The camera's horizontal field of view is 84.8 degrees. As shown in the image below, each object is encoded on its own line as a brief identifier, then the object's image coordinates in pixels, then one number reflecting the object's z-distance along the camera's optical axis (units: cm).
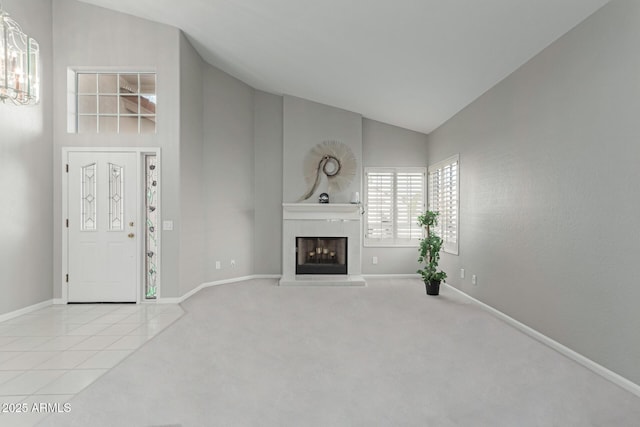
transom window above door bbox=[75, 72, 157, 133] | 476
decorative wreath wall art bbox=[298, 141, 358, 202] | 629
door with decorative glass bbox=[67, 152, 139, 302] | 461
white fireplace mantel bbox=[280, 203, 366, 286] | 610
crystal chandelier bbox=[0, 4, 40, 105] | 297
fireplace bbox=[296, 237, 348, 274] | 627
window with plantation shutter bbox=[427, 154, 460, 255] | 527
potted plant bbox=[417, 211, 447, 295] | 511
